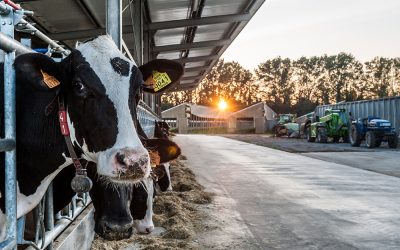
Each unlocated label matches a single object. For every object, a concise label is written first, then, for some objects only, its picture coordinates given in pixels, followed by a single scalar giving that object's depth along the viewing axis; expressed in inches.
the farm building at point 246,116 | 2578.7
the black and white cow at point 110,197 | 119.0
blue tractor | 820.6
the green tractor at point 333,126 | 1015.0
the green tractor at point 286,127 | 1433.3
